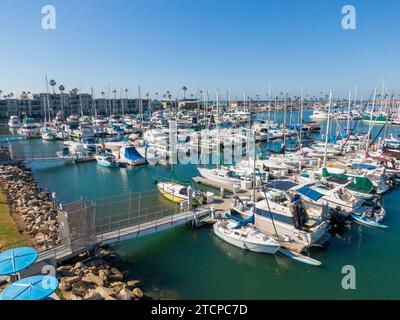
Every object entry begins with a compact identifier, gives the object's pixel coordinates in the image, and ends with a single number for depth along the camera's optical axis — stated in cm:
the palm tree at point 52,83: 13212
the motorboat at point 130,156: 4934
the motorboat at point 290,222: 2127
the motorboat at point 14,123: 10194
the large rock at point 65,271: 1661
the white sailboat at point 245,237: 2048
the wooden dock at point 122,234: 1747
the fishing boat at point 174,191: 2997
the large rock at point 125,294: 1495
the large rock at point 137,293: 1571
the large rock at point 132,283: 1681
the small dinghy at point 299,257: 1959
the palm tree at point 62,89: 13202
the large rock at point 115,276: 1733
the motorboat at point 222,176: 3553
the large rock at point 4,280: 1500
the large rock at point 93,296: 1435
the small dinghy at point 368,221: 2519
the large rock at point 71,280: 1578
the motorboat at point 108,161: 4875
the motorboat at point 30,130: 8388
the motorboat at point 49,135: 7906
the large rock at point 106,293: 1459
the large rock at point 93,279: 1614
